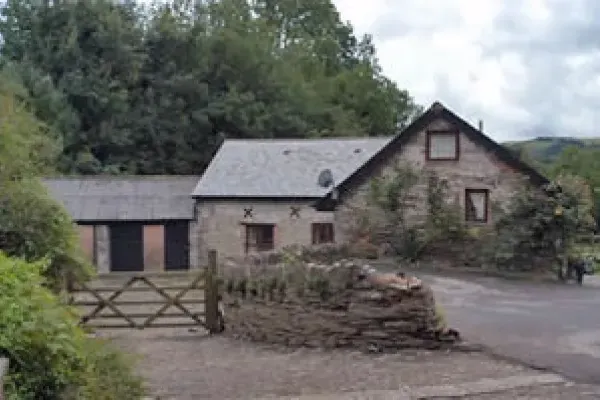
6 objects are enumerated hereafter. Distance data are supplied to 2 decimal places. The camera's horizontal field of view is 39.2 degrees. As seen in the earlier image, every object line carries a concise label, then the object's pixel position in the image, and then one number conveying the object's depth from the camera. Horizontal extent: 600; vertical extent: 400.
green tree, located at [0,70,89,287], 15.00
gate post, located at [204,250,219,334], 15.73
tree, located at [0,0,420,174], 42.69
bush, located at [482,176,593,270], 23.02
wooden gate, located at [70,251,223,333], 15.41
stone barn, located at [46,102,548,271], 25.83
